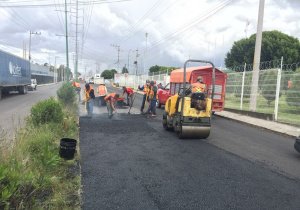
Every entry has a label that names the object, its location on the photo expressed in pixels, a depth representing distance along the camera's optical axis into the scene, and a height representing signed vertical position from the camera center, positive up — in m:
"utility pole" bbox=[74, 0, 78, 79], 28.25 +2.08
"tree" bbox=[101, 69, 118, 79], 79.20 +3.72
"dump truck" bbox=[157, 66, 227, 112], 10.94 +0.44
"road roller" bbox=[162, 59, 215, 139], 6.57 -0.80
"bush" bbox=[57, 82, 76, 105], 10.93 -0.67
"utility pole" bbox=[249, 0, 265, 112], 11.68 +1.64
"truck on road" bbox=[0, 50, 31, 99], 17.44 +0.56
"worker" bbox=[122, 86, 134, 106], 11.73 -0.44
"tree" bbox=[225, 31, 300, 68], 25.60 +4.91
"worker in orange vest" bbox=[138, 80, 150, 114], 10.81 -0.26
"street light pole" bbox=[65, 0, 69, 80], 18.95 +2.96
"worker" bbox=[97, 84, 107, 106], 10.38 -0.37
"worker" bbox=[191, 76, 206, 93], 6.63 -0.01
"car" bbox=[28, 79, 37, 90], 30.14 -0.76
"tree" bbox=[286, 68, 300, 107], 9.32 -0.03
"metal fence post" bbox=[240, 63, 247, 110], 12.59 -0.14
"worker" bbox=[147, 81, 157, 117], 10.45 -0.61
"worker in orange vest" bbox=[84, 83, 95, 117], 9.70 -0.72
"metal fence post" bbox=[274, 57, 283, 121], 10.07 +0.12
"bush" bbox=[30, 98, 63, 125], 6.30 -0.93
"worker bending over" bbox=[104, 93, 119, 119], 9.76 -0.85
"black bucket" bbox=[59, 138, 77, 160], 4.46 -1.36
